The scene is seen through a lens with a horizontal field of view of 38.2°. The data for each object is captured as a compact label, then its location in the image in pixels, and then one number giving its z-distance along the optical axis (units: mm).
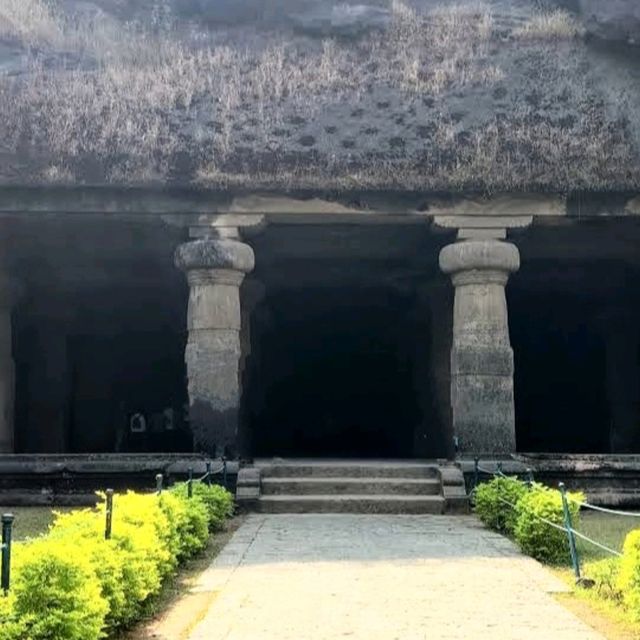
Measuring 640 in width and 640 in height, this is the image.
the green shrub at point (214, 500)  10365
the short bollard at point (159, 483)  8438
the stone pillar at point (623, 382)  17666
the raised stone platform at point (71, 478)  12750
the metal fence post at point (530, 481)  9828
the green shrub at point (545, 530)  8617
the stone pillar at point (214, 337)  13086
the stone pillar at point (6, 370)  14930
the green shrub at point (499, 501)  10078
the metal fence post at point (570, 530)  7557
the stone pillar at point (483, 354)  13141
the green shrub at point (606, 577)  6887
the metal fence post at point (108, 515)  6578
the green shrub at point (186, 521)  8211
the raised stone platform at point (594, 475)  12812
